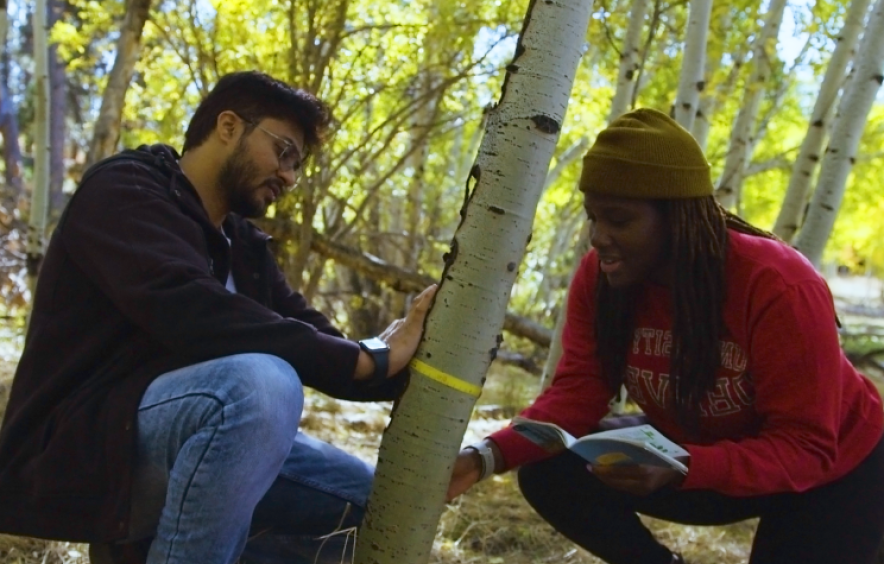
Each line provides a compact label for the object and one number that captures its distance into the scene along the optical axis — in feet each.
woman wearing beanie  6.03
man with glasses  5.08
